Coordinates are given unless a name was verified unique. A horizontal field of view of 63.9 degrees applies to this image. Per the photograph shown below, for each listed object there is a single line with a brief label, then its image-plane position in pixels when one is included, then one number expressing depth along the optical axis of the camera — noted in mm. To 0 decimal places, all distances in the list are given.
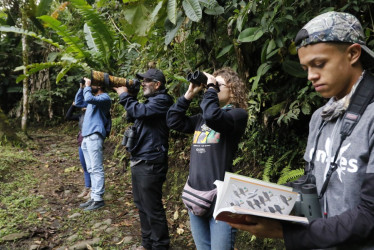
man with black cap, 2959
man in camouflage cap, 919
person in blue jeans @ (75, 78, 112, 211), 4133
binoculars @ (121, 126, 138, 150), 3012
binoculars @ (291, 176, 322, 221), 1086
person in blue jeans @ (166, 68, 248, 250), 1959
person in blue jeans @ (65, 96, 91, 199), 4559
